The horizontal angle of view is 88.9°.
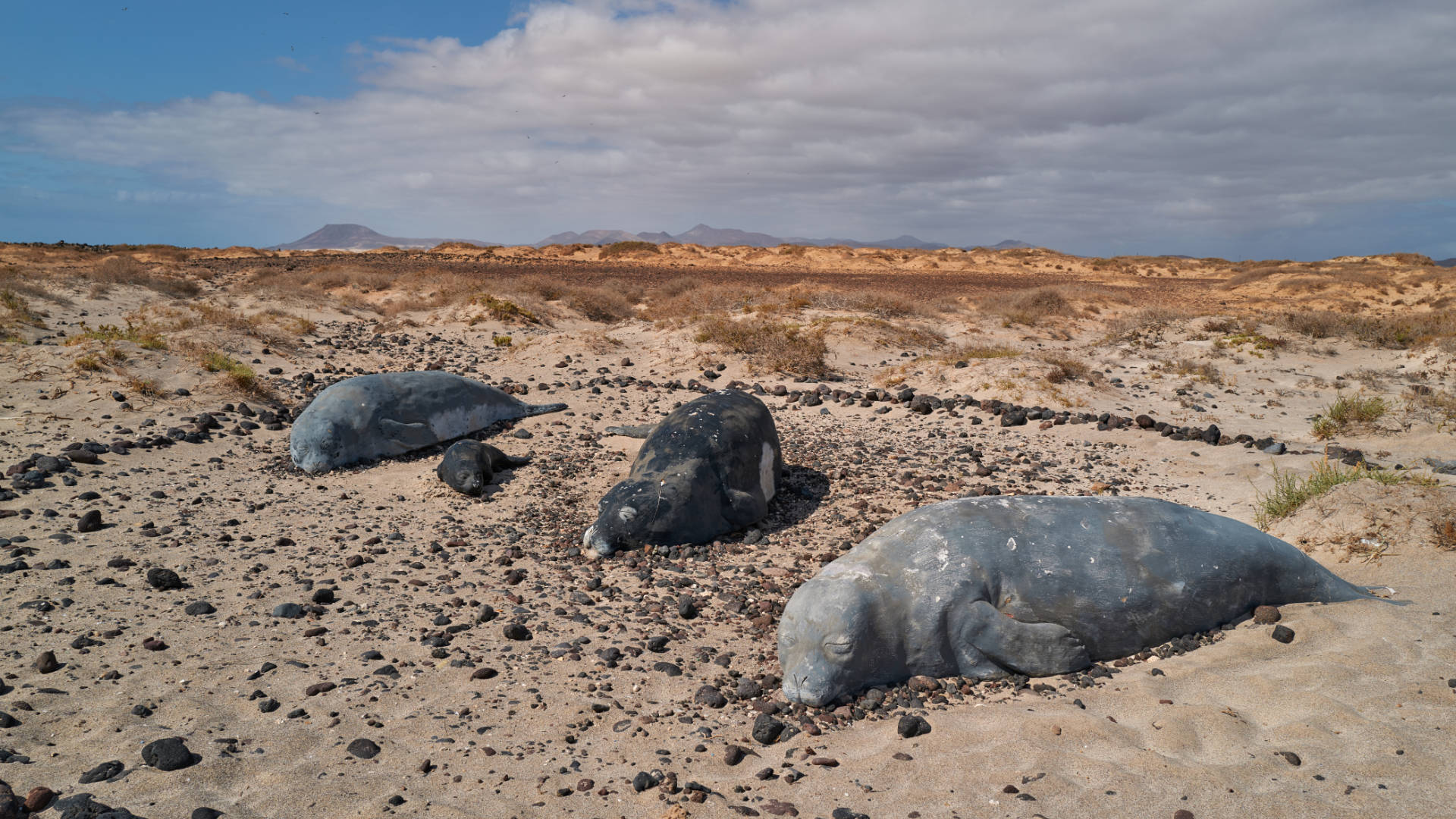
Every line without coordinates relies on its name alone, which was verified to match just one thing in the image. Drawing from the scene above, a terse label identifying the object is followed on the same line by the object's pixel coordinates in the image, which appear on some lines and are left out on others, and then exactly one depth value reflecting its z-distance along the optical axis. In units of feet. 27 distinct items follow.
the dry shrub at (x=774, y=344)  42.24
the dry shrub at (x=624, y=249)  193.57
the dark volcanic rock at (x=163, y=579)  17.65
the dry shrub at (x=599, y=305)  65.31
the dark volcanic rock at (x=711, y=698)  13.76
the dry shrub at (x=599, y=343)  45.45
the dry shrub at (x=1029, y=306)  66.90
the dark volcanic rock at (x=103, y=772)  11.08
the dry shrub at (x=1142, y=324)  57.88
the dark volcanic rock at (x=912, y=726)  12.26
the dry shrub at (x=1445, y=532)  16.26
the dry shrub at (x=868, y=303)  61.77
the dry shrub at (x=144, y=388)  31.96
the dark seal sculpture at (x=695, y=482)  20.63
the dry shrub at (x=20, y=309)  42.47
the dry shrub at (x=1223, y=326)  56.29
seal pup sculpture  24.75
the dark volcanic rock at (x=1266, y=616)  14.29
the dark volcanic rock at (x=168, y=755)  11.45
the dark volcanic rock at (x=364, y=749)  12.09
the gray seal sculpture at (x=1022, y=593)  13.53
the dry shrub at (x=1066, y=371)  37.91
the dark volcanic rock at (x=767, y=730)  12.55
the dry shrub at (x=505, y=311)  55.47
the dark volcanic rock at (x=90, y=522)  20.43
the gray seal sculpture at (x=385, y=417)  27.02
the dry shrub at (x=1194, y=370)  41.78
